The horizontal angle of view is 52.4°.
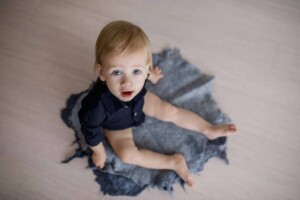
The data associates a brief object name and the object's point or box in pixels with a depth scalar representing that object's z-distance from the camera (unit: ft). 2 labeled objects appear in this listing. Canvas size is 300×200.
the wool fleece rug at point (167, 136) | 3.32
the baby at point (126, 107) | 2.36
